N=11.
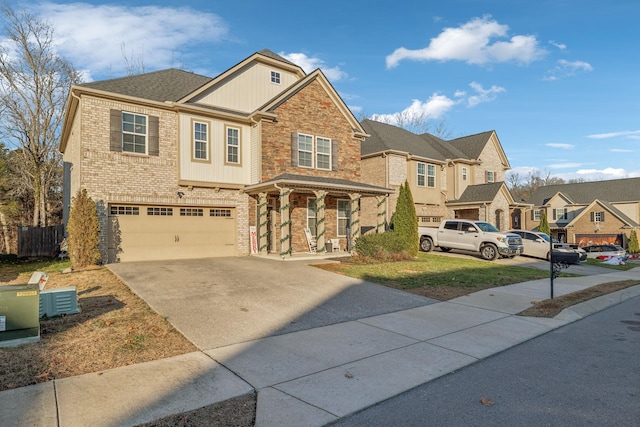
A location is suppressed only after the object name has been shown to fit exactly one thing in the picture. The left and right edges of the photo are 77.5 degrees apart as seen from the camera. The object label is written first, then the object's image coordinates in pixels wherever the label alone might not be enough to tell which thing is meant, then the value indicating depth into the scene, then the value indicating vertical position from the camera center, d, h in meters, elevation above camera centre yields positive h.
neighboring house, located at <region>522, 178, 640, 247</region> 41.06 +0.61
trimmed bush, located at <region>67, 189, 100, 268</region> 13.24 -0.39
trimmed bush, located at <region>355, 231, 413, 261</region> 16.22 -1.19
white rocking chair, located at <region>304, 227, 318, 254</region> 19.03 -1.13
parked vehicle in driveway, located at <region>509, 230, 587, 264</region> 21.95 -1.78
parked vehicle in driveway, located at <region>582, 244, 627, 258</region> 32.44 -2.78
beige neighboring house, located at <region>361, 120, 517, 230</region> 26.23 +3.23
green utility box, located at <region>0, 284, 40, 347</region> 5.66 -1.36
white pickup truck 20.08 -1.17
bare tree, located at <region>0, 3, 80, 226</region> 27.44 +7.12
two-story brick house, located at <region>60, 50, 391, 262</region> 14.63 +2.50
